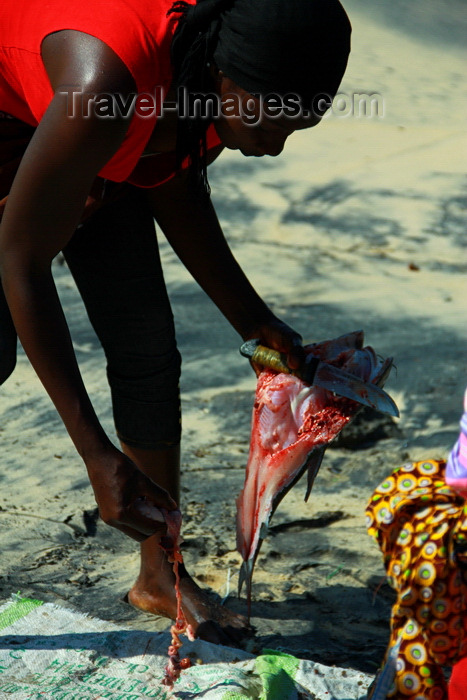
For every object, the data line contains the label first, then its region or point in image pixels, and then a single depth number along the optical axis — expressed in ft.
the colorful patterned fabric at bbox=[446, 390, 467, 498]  12.20
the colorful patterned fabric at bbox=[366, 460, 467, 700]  12.33
